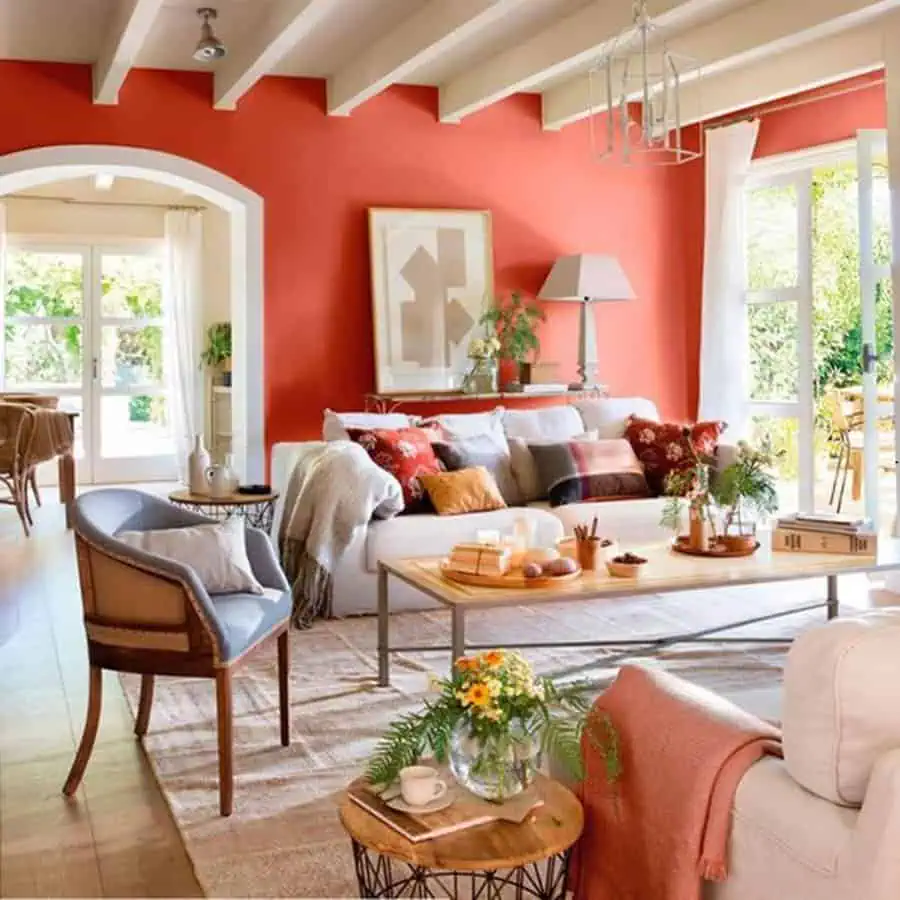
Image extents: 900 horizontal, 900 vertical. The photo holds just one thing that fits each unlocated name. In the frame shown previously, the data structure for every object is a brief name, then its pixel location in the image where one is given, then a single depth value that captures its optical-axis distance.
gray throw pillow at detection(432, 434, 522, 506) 5.71
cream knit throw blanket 5.01
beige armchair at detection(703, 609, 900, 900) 1.46
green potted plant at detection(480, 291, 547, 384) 7.13
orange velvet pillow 5.36
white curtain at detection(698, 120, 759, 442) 7.28
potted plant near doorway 10.64
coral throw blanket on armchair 1.73
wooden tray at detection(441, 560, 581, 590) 3.66
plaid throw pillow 5.73
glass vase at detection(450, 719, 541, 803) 1.91
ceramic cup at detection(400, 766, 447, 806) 1.89
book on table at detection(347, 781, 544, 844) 1.82
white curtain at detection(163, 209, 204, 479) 10.62
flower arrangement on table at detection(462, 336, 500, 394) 6.96
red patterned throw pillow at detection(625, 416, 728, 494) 6.01
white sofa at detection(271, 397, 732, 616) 5.15
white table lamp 7.12
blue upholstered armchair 2.95
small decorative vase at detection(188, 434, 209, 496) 5.34
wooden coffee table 3.58
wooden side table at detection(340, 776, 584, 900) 1.75
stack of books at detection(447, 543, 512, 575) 3.72
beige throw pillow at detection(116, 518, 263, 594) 3.31
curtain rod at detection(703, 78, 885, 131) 6.38
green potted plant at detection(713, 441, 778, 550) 4.14
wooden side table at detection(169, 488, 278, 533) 5.16
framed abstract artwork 7.01
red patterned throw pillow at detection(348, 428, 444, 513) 5.42
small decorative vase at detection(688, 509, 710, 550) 4.21
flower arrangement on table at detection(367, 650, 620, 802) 1.90
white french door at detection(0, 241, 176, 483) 10.41
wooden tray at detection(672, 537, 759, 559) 4.14
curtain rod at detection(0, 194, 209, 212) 10.10
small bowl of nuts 3.79
